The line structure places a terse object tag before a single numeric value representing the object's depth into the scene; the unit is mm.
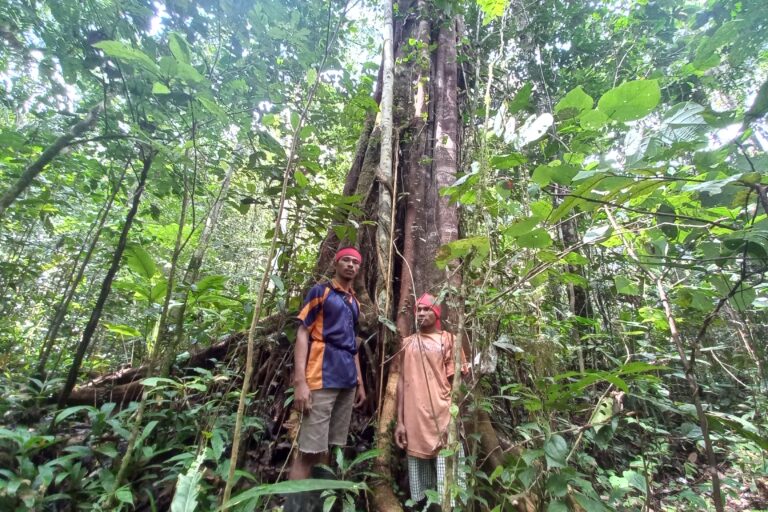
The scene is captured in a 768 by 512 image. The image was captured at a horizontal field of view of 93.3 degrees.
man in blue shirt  2207
